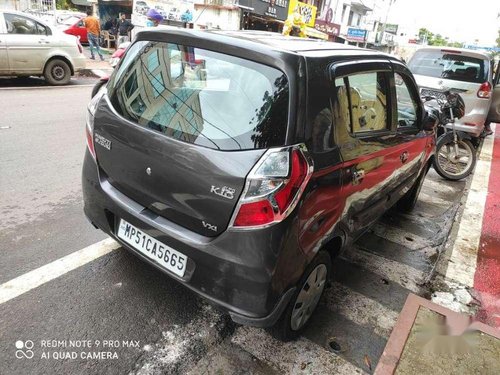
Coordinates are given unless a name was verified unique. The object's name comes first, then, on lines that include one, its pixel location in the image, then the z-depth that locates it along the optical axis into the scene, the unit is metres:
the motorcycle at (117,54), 11.72
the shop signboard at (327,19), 34.81
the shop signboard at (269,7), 25.17
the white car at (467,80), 7.57
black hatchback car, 1.97
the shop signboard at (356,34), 37.91
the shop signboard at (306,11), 28.75
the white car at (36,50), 8.63
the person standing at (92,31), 14.70
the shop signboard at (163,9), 17.42
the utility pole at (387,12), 46.53
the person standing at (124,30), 16.80
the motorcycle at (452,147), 5.98
